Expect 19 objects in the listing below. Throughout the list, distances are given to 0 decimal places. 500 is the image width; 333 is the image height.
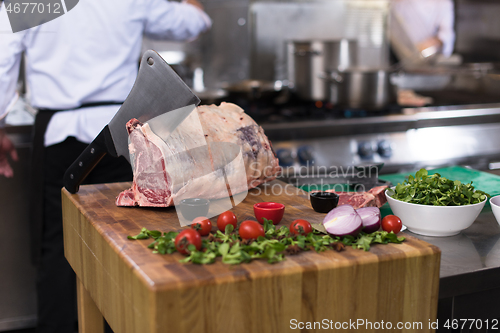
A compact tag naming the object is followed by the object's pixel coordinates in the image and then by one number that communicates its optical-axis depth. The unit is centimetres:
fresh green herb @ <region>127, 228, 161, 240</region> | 105
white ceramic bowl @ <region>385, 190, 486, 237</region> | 119
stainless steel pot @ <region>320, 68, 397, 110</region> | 294
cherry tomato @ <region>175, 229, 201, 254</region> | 94
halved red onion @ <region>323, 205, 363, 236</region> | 103
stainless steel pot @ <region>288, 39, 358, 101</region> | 327
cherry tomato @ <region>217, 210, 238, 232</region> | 111
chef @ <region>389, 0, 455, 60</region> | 421
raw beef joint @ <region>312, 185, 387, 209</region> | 134
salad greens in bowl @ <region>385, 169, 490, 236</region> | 119
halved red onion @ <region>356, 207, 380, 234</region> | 107
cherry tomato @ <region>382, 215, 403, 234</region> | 109
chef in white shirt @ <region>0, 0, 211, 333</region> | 191
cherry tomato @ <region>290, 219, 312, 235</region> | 106
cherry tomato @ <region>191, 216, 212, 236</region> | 107
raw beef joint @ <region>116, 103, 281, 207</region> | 126
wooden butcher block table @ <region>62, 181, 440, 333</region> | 85
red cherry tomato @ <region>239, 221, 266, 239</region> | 102
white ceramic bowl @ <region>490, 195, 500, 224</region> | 128
